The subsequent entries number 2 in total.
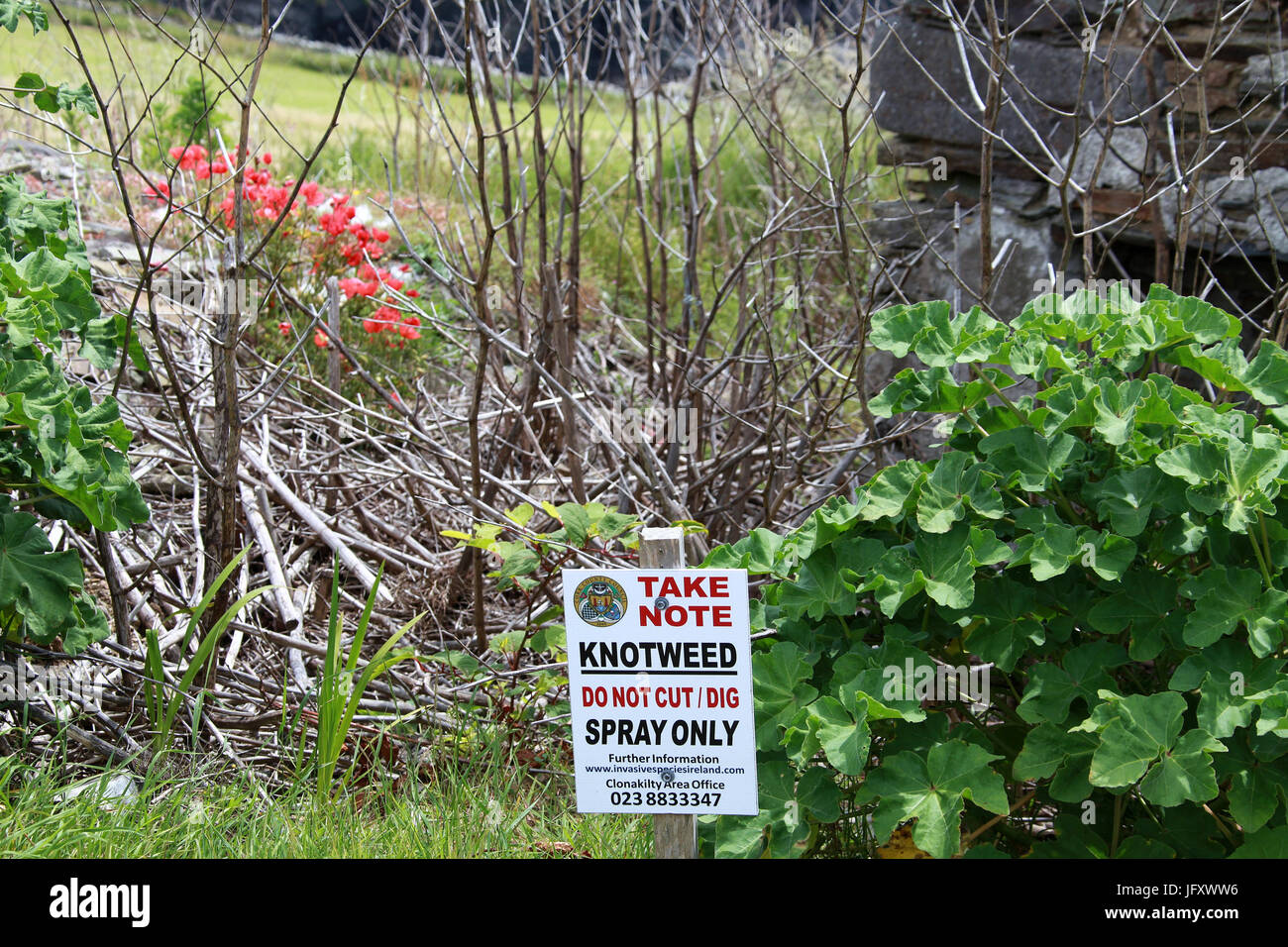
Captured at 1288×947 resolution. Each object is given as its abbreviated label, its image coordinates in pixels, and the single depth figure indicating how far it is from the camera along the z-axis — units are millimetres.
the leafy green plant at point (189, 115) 6172
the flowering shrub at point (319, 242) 4312
